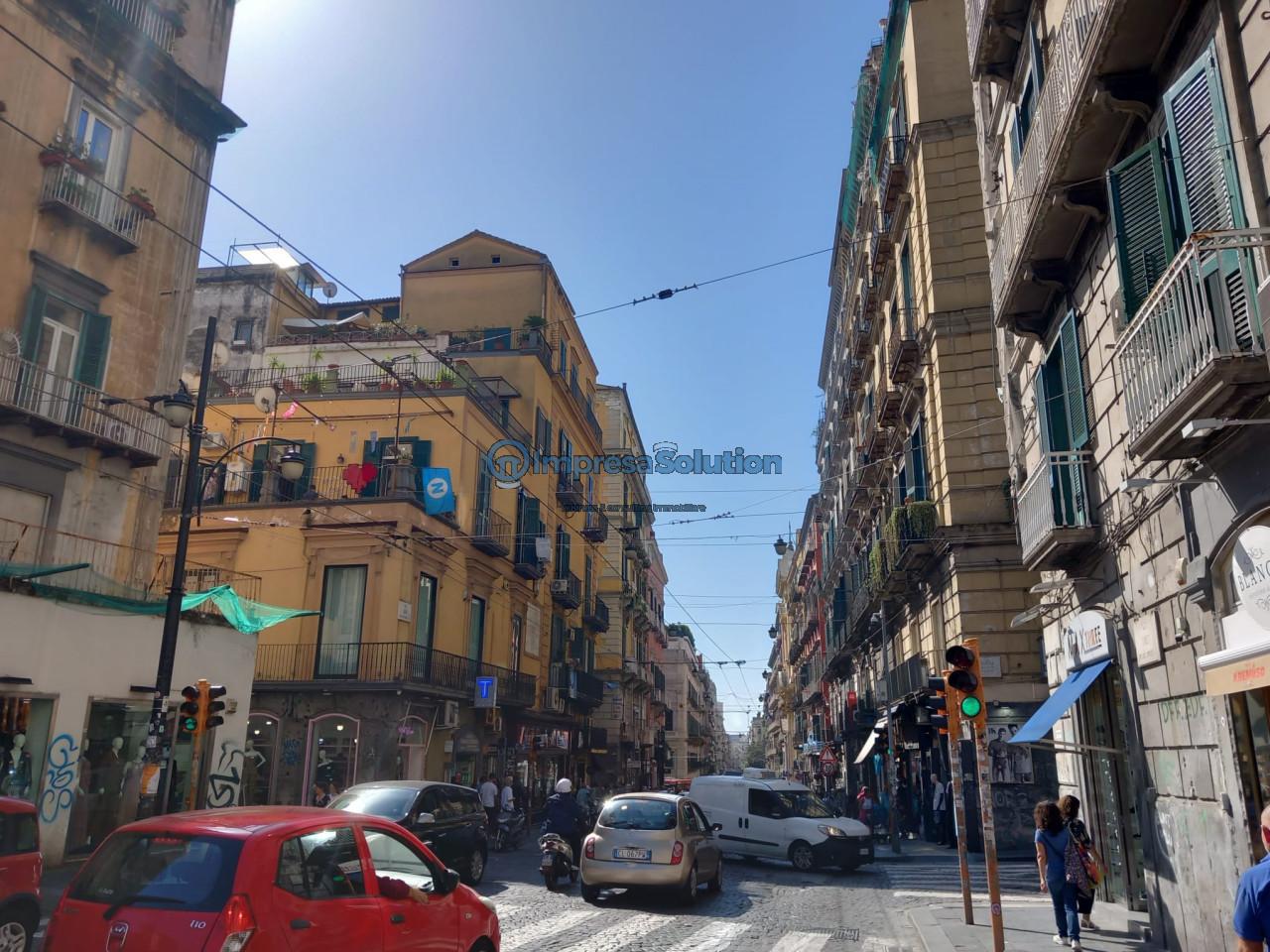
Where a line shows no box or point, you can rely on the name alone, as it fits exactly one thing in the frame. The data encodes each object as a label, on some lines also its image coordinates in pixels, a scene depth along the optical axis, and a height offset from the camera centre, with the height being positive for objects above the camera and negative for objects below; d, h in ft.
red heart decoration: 88.28 +25.21
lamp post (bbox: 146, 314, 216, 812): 44.29 +7.94
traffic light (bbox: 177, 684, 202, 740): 45.03 +2.48
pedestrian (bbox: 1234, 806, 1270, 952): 14.33 -1.98
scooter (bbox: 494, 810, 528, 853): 72.54 -4.51
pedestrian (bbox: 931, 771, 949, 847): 74.54 -2.53
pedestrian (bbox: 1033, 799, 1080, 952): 31.78 -3.26
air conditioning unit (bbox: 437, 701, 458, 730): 85.97 +4.34
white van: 58.34 -3.30
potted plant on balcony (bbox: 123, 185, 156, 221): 58.34 +32.24
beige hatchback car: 41.50 -3.38
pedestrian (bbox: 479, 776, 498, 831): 73.51 -2.39
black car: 44.57 -2.08
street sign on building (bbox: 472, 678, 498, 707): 90.68 +6.50
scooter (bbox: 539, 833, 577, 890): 47.55 -4.31
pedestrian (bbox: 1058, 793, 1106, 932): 33.81 -2.17
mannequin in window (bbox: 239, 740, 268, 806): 78.64 -0.09
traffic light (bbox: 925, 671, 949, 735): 35.19 +2.50
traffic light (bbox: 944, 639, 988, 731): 32.12 +2.71
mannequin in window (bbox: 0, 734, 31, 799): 45.50 -0.31
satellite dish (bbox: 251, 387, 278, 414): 80.18 +29.01
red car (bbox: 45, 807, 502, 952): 16.56 -2.19
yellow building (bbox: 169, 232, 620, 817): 80.12 +20.56
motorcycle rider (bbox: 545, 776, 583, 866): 52.80 -2.53
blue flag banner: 87.56 +23.79
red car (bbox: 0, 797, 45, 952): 25.45 -2.77
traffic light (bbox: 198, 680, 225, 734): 45.55 +2.63
